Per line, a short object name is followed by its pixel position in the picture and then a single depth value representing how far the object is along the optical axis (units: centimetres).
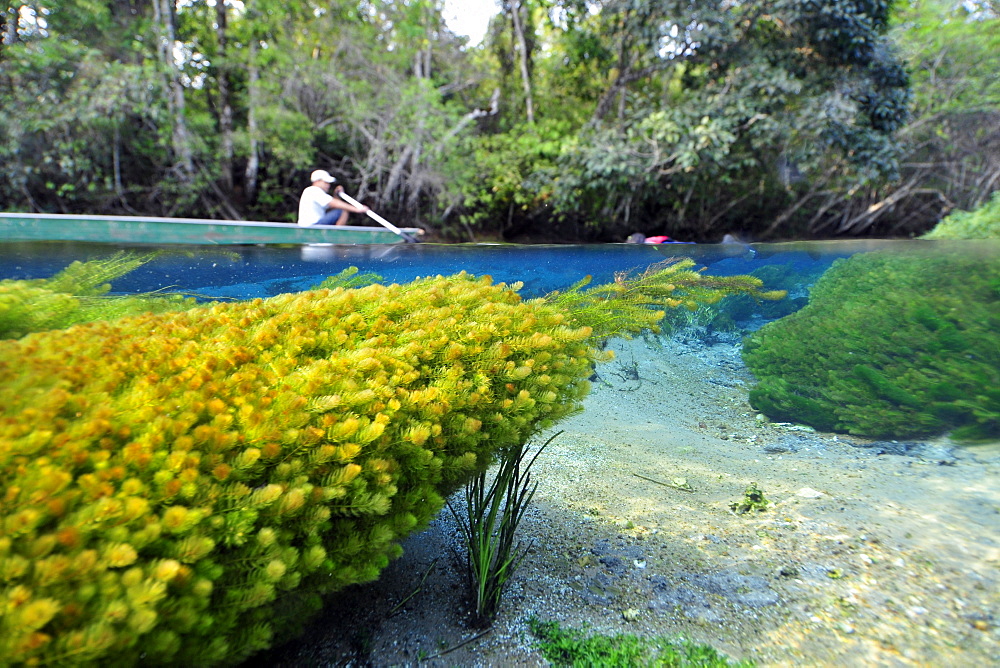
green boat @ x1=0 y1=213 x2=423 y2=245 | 583
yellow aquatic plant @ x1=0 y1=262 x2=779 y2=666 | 109
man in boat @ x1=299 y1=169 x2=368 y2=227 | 877
